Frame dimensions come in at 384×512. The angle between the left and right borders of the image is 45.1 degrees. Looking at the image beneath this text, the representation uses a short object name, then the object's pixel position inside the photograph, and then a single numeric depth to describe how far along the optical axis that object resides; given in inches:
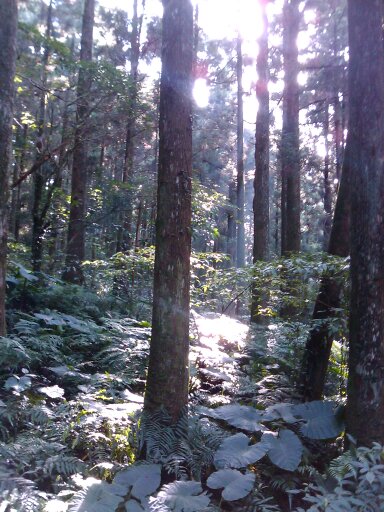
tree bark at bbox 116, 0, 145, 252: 477.7
